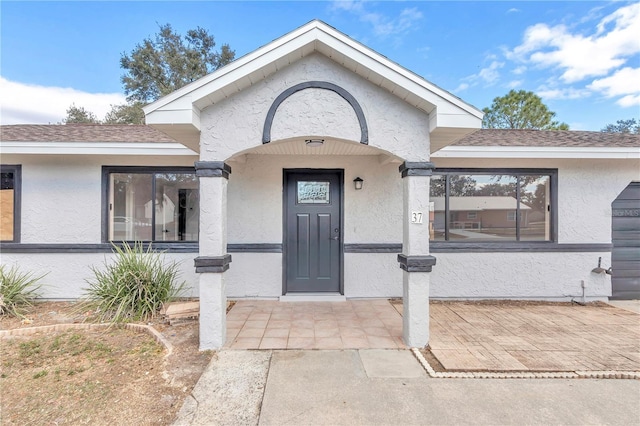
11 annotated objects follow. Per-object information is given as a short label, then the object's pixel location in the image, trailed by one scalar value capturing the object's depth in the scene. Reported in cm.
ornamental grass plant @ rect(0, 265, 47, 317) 465
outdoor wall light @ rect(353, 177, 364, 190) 541
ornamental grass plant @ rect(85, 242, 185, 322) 432
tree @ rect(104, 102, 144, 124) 1856
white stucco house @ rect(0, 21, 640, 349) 532
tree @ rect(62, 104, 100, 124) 2050
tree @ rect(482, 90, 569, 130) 1838
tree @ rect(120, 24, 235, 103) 1969
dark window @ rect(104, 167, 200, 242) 549
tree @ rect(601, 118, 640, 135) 2772
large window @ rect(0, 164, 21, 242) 530
